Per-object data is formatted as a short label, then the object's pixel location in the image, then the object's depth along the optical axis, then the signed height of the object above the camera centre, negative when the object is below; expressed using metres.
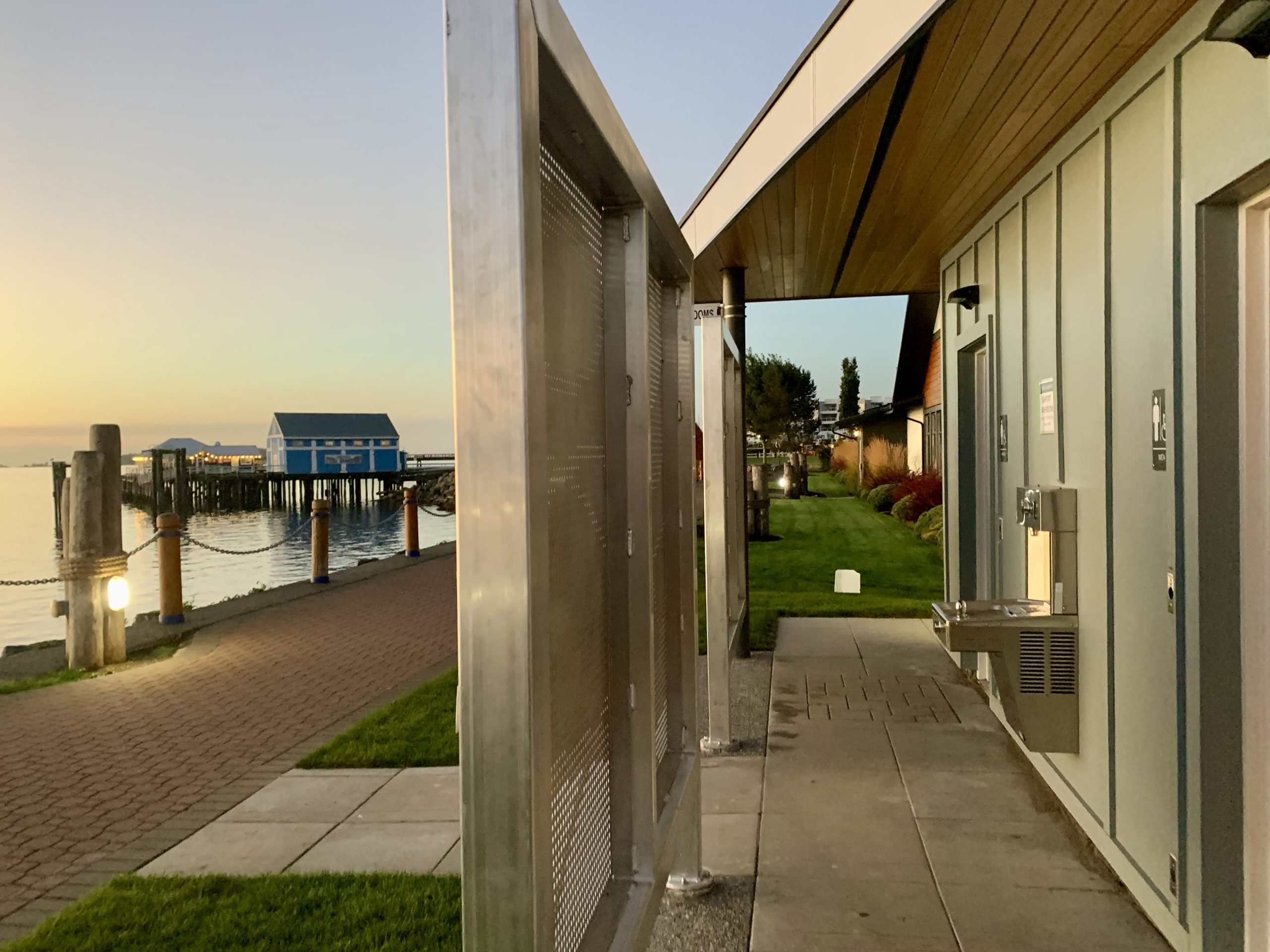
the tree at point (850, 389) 57.94 +4.63
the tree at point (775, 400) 47.84 +3.40
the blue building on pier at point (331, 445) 99.94 +2.83
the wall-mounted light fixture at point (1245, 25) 2.10 +1.02
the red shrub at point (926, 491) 17.97 -0.62
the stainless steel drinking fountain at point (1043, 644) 4.23 -0.87
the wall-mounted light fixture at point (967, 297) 6.29 +1.14
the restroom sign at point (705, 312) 5.24 +0.88
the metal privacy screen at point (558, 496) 1.23 -0.05
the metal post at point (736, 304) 7.74 +1.35
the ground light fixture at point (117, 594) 7.95 -1.06
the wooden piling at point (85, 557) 7.80 -0.71
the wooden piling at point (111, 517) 7.98 -0.38
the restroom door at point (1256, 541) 2.75 -0.26
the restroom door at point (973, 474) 6.92 -0.11
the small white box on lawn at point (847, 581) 11.44 -1.50
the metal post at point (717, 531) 5.19 -0.39
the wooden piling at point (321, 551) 13.38 -1.20
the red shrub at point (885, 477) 22.62 -0.42
